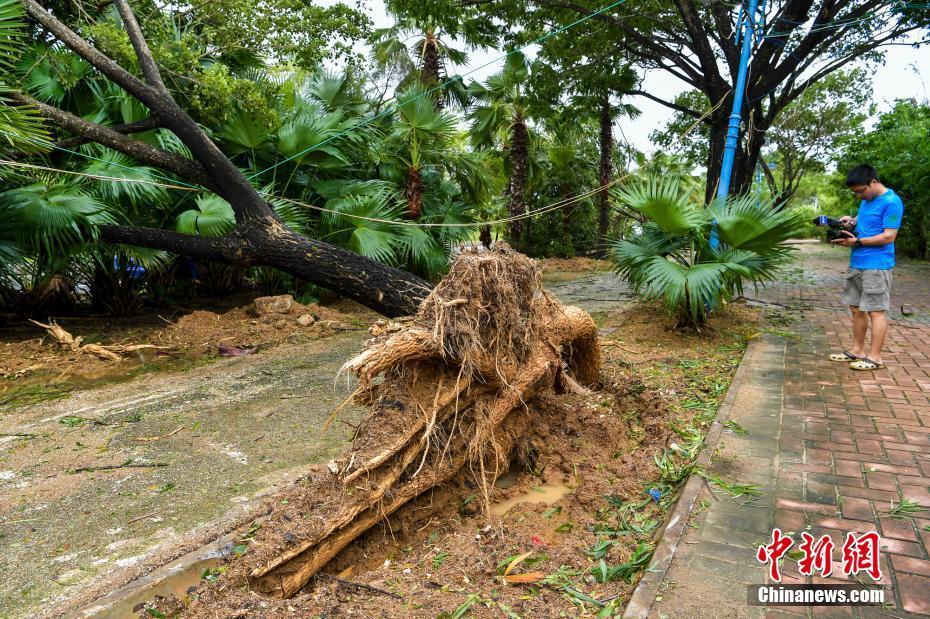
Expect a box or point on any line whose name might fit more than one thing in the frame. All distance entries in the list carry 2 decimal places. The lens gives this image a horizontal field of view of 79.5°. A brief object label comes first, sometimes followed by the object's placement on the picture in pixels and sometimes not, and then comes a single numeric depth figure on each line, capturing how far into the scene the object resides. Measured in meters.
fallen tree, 5.98
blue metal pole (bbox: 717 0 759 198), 7.15
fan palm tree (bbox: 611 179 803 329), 6.20
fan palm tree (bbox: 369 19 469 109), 16.38
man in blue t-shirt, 4.78
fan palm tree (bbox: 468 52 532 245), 16.84
